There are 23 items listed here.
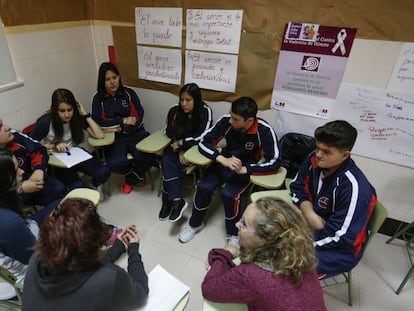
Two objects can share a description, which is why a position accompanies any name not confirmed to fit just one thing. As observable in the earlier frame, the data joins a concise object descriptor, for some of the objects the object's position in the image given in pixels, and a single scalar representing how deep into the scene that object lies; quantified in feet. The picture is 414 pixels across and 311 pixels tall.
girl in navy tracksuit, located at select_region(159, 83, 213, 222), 7.66
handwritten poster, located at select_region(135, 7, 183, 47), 8.10
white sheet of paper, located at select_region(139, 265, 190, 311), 3.46
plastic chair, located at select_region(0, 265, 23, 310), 3.90
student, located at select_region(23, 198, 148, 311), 2.71
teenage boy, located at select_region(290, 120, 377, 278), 4.59
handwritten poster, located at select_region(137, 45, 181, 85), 8.67
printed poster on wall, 6.51
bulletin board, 5.97
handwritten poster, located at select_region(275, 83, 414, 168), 6.47
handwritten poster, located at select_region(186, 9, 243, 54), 7.36
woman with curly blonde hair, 2.91
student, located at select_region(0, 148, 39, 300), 3.79
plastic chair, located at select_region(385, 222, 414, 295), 7.07
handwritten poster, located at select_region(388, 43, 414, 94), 6.00
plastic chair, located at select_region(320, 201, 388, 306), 4.51
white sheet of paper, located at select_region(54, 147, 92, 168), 6.99
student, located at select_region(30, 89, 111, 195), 7.39
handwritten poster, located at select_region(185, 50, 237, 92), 7.87
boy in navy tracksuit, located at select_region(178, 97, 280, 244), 6.77
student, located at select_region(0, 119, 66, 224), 6.25
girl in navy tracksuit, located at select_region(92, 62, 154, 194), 8.49
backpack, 7.39
